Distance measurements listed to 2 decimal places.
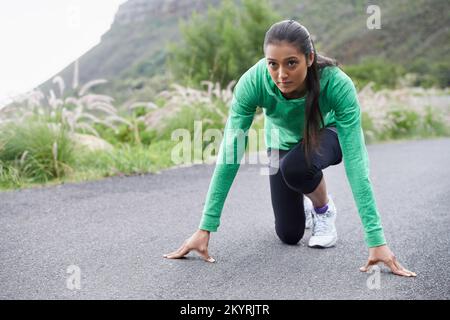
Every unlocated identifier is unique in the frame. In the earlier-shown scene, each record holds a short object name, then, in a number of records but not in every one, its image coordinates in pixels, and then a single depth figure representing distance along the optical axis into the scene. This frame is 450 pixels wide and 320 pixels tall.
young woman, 3.17
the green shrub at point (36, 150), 6.77
